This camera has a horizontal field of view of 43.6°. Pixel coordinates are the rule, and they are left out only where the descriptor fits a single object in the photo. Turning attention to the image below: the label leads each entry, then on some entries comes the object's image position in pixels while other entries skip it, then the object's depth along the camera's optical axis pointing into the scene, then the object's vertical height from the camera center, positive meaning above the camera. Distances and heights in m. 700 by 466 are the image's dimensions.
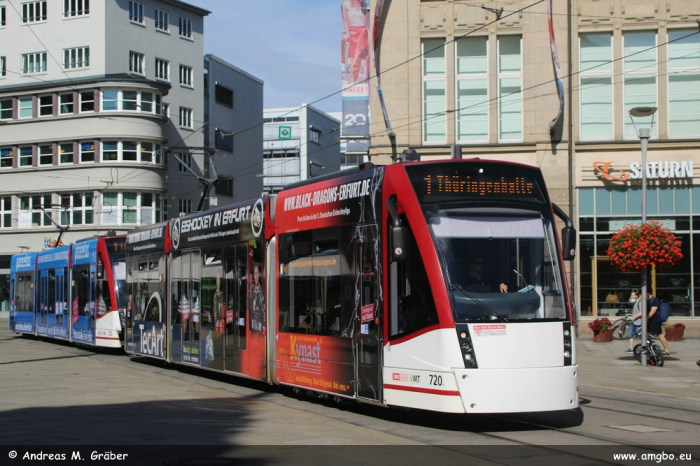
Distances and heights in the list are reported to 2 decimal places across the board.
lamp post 19.55 -0.25
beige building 27.84 +5.20
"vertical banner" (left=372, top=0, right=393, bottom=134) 28.84 +7.46
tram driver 9.96 -0.21
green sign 84.50 +12.67
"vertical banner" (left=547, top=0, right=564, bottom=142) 27.70 +5.73
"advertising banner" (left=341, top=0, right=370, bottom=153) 31.98 +7.35
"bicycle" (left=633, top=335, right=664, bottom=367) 19.69 -2.09
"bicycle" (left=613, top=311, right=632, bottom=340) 27.31 -2.02
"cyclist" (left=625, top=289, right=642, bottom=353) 21.91 -1.56
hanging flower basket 20.06 +0.30
